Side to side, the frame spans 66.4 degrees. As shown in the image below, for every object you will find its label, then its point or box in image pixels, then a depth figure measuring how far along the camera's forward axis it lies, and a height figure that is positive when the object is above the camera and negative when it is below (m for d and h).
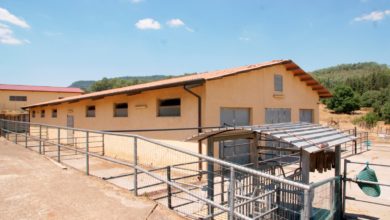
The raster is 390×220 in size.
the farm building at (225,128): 5.30 -0.60
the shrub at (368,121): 36.74 -1.91
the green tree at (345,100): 57.75 +1.41
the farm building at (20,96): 34.91 +1.31
